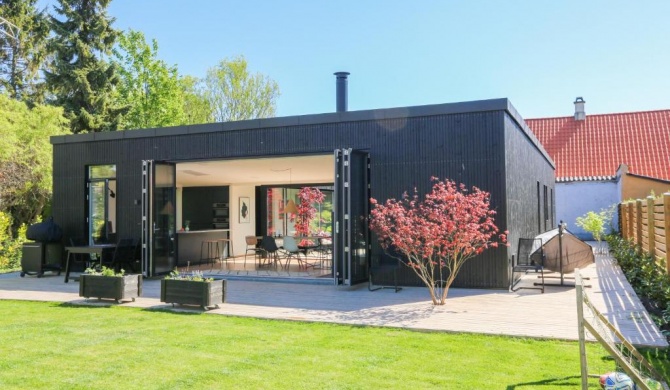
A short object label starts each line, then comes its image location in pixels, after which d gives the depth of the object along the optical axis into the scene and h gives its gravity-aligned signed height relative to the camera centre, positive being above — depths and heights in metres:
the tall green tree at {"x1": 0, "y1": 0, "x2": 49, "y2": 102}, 22.50 +6.67
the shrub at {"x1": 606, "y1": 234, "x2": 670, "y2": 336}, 6.13 -0.92
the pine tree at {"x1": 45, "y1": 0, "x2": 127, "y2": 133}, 22.31 +5.92
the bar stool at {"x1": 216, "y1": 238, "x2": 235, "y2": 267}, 16.02 -0.93
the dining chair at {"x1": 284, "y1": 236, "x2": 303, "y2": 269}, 12.26 -0.65
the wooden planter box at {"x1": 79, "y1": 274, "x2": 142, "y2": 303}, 7.99 -1.01
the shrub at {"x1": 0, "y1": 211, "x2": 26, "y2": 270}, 15.85 -0.92
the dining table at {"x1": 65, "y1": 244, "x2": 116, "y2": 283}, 10.68 -0.63
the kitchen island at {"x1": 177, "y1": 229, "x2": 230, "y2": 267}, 14.16 -0.73
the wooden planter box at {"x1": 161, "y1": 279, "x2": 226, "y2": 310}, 7.25 -1.00
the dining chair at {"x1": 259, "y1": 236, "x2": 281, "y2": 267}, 12.34 -0.65
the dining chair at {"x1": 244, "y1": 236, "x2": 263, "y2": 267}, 13.99 -0.61
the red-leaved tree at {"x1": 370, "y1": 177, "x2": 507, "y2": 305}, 7.56 -0.18
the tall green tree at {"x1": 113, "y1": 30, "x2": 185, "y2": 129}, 26.03 +6.07
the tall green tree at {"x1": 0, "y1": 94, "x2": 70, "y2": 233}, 16.98 +1.92
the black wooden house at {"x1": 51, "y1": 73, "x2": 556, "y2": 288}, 9.21 +0.97
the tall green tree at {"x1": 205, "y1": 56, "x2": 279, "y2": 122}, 30.38 +6.60
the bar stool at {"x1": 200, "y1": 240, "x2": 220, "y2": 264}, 15.17 -0.93
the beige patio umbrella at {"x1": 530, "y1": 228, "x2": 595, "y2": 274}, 9.22 -0.66
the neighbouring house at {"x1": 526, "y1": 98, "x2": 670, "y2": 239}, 21.17 +2.42
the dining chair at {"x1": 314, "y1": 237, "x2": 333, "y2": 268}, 13.73 -0.77
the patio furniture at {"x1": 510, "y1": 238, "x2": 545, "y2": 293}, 9.11 -0.74
